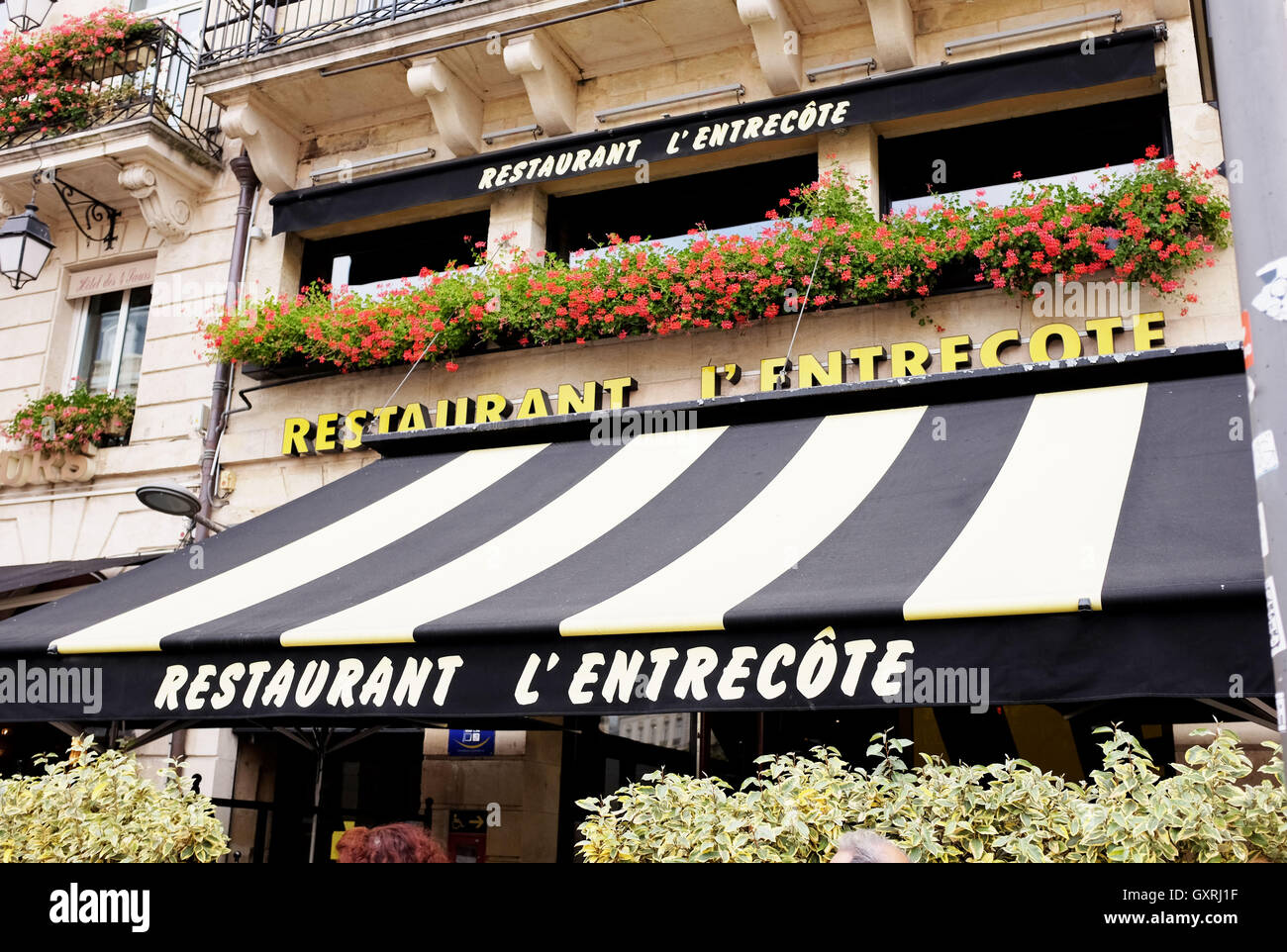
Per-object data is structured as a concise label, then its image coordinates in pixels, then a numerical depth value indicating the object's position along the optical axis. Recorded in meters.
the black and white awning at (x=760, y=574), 4.25
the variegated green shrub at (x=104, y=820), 4.85
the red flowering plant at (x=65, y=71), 12.37
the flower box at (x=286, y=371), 10.54
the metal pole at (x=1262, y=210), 2.46
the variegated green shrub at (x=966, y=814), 3.40
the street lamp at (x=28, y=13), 13.68
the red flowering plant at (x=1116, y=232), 7.78
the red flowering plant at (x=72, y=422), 11.37
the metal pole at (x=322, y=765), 8.76
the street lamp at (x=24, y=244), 11.04
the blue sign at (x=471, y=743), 9.37
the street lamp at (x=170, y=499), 8.12
